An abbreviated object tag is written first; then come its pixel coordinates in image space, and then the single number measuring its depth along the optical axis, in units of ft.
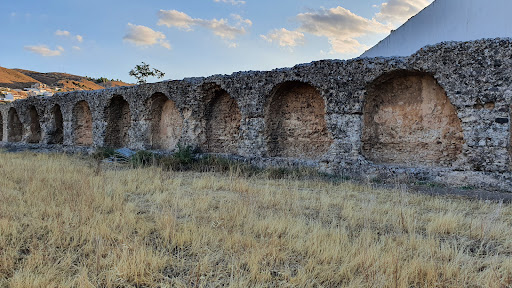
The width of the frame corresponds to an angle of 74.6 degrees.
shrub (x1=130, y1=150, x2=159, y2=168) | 30.60
